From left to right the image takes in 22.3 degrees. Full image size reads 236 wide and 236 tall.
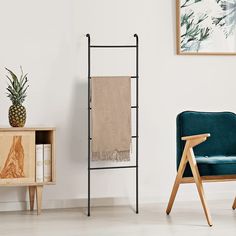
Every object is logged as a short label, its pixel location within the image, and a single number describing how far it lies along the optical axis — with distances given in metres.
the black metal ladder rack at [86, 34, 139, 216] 4.82
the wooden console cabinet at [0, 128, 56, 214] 4.50
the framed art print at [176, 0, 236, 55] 5.18
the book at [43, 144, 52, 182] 4.66
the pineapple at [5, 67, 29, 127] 4.58
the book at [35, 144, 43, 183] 4.62
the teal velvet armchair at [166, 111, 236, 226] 4.27
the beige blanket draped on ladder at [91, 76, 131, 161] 4.78
